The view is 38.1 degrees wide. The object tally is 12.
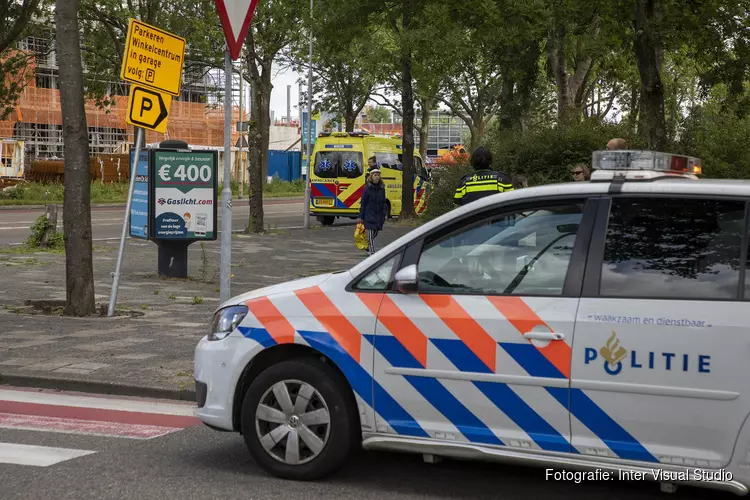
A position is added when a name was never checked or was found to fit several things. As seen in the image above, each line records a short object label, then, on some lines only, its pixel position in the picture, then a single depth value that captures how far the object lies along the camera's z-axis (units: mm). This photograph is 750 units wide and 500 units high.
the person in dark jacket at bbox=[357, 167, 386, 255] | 19902
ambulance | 32844
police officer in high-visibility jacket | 9977
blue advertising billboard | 15633
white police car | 4676
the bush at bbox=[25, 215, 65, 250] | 20906
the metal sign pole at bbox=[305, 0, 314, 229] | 30303
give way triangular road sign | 7680
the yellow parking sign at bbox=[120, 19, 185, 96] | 11477
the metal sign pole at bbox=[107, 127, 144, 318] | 11812
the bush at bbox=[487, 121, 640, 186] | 19078
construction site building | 59000
